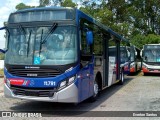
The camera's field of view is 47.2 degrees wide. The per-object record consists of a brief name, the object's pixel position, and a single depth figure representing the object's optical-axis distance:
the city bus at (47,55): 5.20
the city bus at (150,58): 14.88
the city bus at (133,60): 14.88
